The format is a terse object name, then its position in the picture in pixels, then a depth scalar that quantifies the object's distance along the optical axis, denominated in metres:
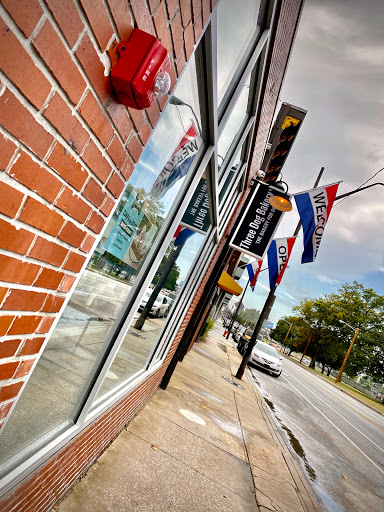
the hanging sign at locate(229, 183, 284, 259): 7.40
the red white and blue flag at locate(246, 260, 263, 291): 14.56
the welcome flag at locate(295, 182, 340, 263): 7.03
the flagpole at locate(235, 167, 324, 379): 11.66
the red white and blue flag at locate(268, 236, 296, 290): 9.61
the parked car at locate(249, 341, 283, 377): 17.06
